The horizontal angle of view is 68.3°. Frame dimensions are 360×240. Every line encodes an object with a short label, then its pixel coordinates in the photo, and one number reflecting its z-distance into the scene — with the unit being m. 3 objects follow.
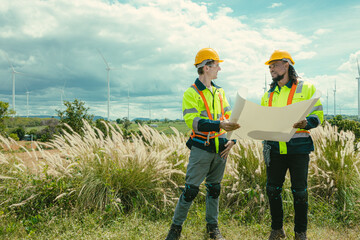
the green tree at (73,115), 10.98
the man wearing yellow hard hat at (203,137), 3.31
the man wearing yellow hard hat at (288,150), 3.28
